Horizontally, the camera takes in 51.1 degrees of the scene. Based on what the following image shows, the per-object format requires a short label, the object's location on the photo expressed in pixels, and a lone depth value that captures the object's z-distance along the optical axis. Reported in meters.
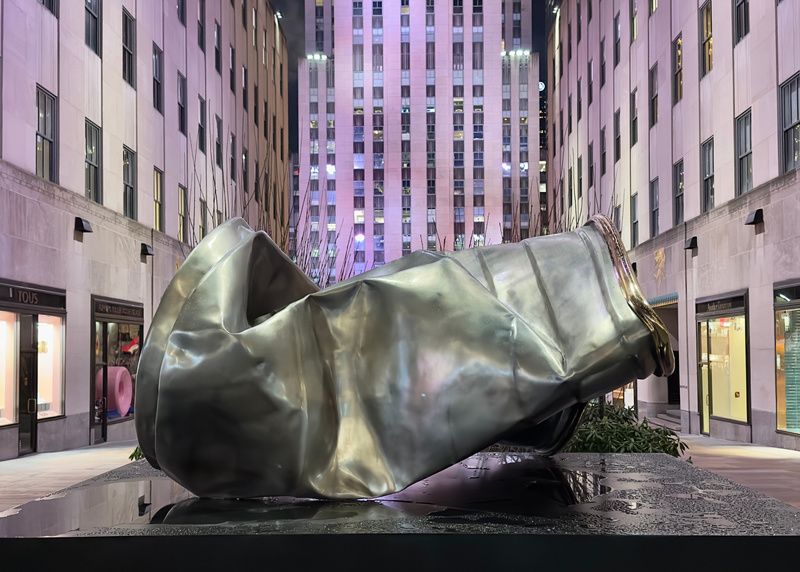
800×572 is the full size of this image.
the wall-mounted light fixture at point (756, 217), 18.91
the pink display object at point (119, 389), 22.11
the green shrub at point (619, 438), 10.31
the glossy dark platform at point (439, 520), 4.77
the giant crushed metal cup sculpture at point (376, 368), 5.62
